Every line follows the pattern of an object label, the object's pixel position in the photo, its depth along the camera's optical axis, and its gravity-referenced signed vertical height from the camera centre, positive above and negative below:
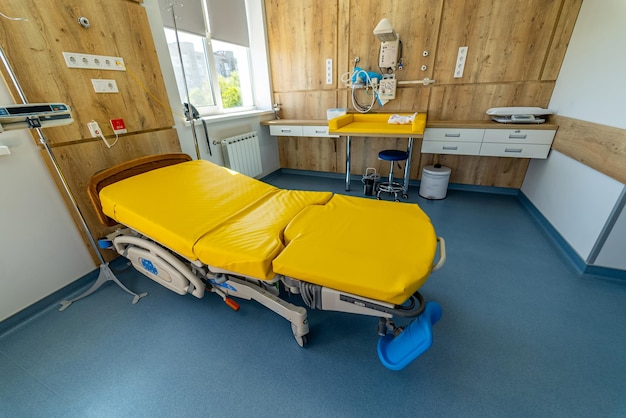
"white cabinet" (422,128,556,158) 2.54 -0.54
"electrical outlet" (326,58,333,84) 3.41 +0.24
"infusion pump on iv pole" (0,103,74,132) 1.20 -0.08
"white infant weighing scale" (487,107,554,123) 2.56 -0.27
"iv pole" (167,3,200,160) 2.37 -0.23
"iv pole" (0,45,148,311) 1.43 -1.08
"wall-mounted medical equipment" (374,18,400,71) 2.87 +0.42
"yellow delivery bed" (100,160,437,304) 1.02 -0.64
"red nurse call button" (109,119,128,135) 1.91 -0.20
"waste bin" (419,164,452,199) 3.03 -1.04
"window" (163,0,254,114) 2.65 +0.41
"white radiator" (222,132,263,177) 3.07 -0.71
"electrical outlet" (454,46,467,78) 2.83 +0.26
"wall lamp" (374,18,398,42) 2.67 +0.56
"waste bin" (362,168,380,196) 3.28 -1.11
